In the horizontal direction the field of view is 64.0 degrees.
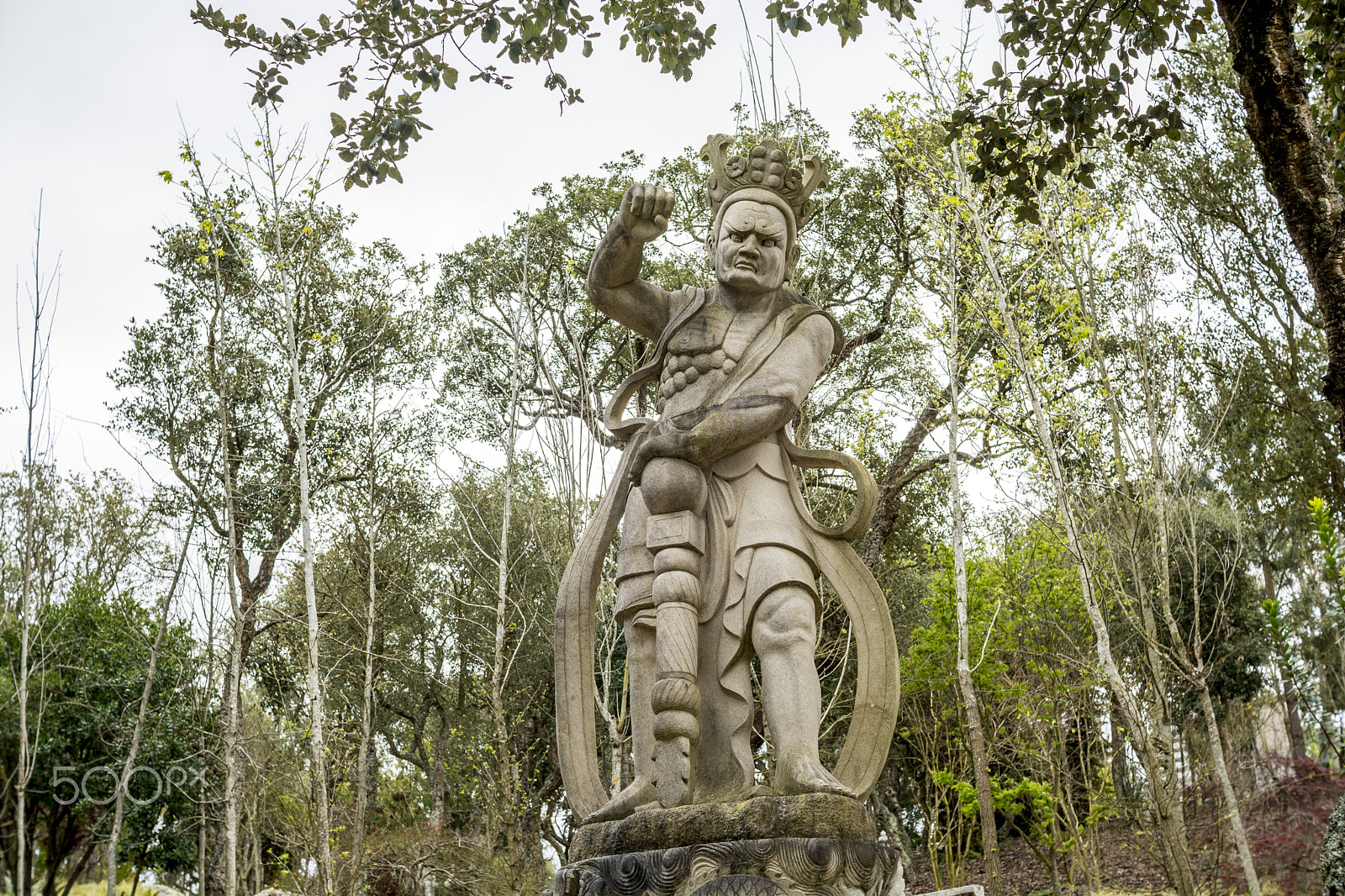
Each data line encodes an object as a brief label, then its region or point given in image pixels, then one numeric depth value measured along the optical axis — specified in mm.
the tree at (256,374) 16375
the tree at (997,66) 4824
